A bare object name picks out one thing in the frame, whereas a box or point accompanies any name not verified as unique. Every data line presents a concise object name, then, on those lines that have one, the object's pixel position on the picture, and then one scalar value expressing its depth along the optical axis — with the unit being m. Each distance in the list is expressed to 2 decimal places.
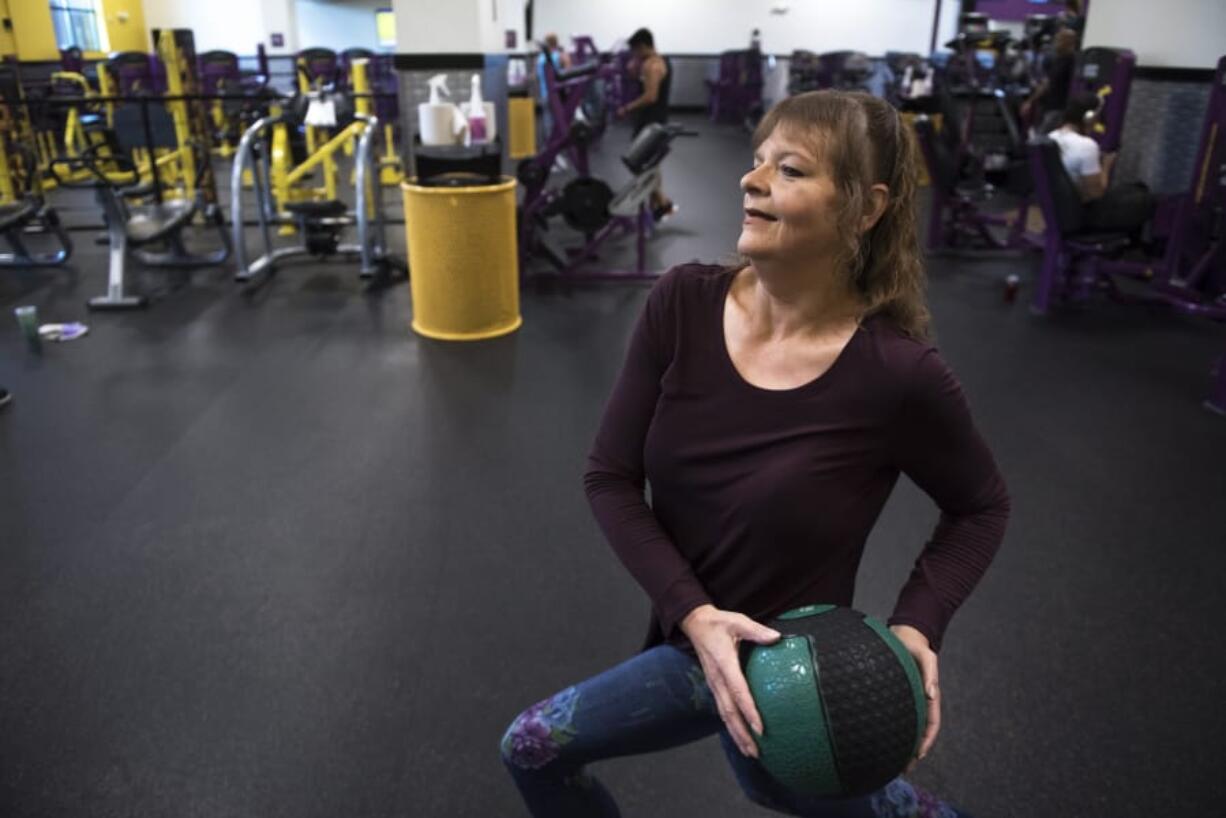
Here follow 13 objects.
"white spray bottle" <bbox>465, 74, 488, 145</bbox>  4.84
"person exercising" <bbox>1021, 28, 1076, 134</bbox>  6.51
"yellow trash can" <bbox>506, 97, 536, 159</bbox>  8.82
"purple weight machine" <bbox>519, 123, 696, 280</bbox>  4.98
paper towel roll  4.50
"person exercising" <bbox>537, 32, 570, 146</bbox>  10.57
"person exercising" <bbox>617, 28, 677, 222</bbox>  6.59
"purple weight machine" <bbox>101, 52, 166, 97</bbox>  8.27
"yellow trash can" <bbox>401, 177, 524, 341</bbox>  4.00
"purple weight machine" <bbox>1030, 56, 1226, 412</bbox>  4.46
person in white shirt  4.46
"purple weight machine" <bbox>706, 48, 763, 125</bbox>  14.49
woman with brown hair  0.94
